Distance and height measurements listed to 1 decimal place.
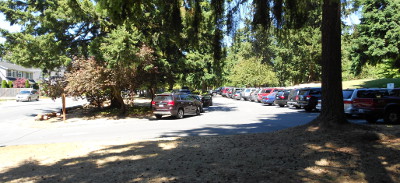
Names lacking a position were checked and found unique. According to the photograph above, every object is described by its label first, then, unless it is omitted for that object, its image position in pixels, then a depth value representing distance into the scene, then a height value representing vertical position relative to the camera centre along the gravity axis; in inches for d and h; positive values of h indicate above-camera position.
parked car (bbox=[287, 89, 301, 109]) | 826.5 -18.8
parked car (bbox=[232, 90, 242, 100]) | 1692.2 -17.4
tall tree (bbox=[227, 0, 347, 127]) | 303.6 +44.9
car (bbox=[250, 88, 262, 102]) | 1394.9 -15.5
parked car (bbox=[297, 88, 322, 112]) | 767.1 -18.0
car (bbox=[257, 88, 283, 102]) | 1194.0 -1.7
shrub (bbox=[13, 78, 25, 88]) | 2300.4 +90.1
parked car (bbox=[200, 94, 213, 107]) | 1124.9 -28.3
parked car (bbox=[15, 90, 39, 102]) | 1631.4 -4.4
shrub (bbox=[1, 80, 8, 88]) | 2112.9 +77.2
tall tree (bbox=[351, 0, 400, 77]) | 1096.8 +212.8
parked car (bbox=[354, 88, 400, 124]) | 474.9 -23.8
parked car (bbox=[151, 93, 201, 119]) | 703.1 -28.4
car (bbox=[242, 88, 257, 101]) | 1541.1 -6.1
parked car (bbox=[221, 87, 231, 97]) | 2103.8 +7.9
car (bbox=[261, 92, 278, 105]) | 1123.9 -24.5
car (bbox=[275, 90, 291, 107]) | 1005.2 -20.7
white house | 2395.4 +191.2
